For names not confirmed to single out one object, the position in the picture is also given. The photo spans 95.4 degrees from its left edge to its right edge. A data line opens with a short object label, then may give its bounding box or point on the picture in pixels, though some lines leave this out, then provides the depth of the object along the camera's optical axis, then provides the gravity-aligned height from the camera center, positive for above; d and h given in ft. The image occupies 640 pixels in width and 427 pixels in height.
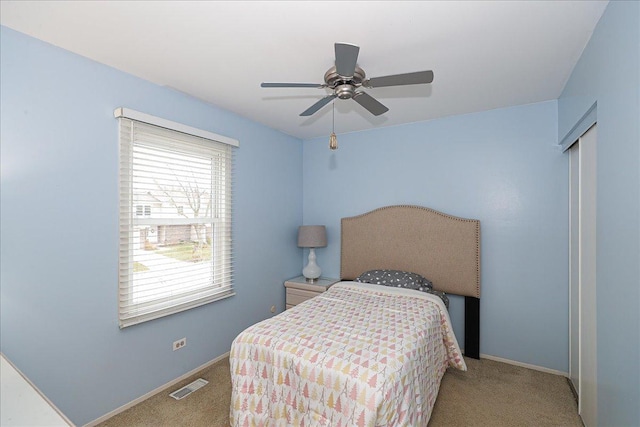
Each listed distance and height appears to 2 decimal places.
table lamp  11.91 -1.07
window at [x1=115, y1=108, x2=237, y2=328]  7.20 -0.10
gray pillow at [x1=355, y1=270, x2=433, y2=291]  9.61 -2.20
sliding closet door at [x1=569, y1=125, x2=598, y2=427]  6.23 -1.45
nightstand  11.47 -2.96
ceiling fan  4.90 +2.64
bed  4.98 -2.70
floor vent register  7.70 -4.78
